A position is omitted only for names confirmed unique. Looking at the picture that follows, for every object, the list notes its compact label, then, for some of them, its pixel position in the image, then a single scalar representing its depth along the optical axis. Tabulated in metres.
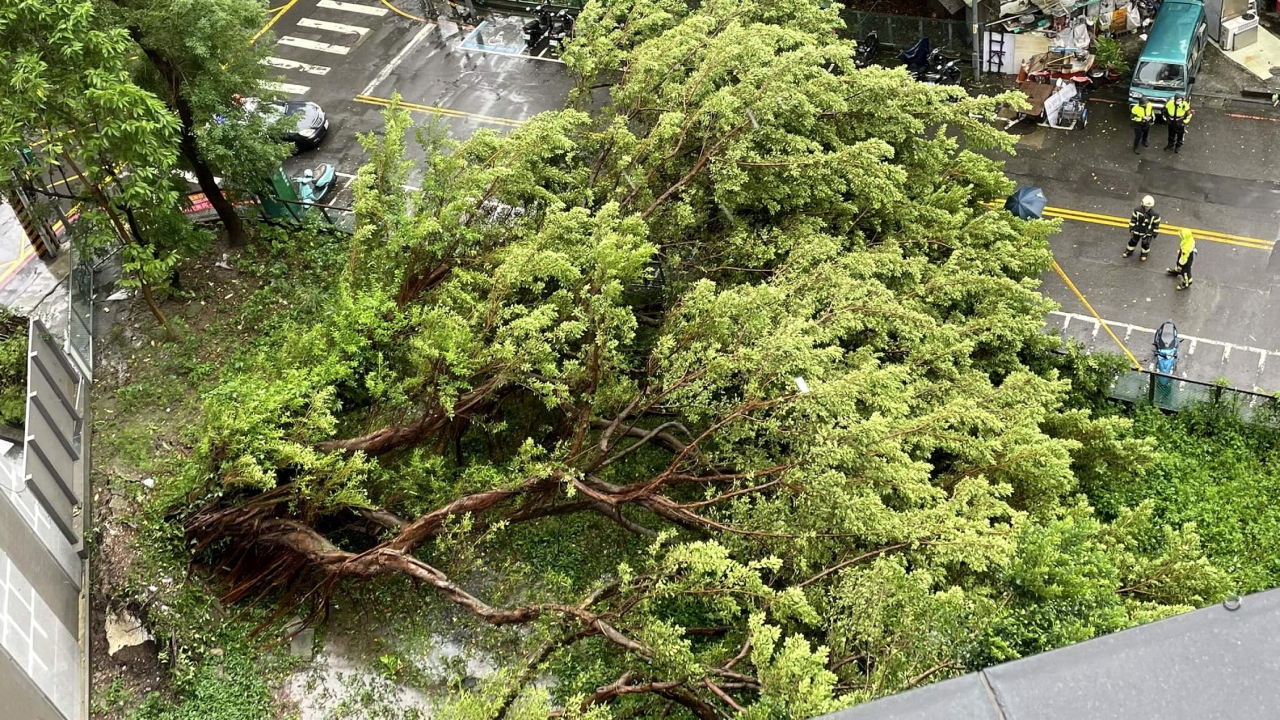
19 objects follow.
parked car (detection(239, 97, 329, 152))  26.72
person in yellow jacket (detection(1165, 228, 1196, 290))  20.33
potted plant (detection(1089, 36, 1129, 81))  25.38
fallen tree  12.59
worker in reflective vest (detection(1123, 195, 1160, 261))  21.03
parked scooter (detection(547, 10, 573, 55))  29.34
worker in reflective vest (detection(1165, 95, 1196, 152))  23.33
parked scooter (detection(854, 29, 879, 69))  27.24
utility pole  25.23
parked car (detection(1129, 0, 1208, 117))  24.03
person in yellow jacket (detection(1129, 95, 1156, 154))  23.59
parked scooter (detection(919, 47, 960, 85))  26.47
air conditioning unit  25.81
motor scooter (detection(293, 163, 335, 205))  25.19
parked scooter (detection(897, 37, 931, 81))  26.41
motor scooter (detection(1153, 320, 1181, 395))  19.27
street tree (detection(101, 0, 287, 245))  19.12
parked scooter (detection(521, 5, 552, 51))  29.44
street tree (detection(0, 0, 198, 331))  16.22
